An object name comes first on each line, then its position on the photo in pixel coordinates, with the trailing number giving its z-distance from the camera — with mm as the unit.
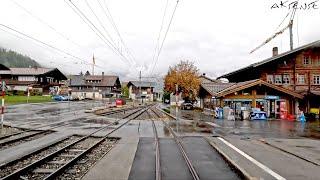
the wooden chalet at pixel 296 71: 24965
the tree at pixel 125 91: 82390
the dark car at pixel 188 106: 36052
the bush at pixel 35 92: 50357
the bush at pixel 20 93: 47951
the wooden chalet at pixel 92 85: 71757
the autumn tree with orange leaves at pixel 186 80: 41268
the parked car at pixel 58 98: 46657
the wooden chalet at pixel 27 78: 53510
